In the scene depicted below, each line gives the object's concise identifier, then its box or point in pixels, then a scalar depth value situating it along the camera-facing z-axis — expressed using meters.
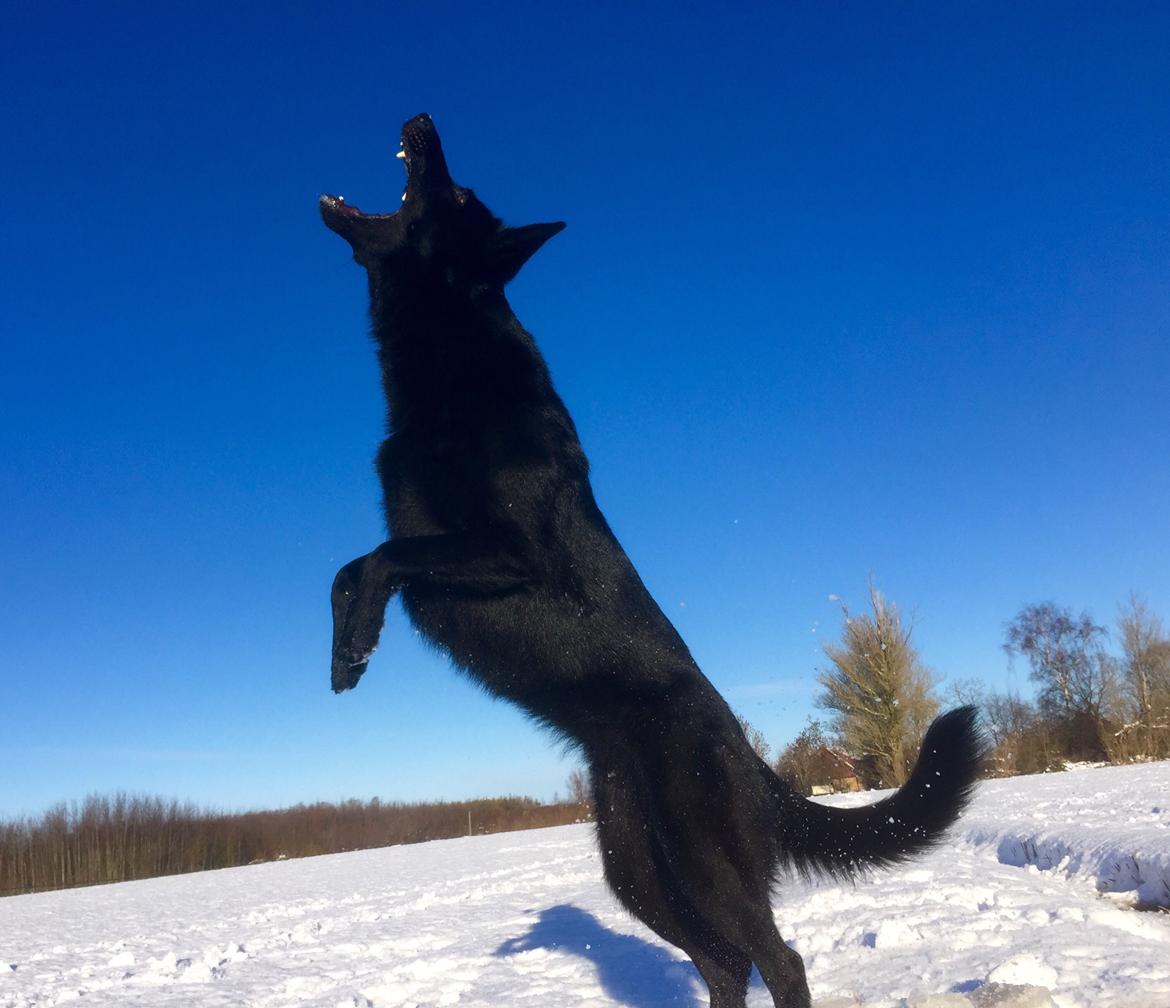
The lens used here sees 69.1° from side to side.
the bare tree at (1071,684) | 28.28
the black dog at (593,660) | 2.98
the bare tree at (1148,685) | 26.56
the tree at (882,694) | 24.83
